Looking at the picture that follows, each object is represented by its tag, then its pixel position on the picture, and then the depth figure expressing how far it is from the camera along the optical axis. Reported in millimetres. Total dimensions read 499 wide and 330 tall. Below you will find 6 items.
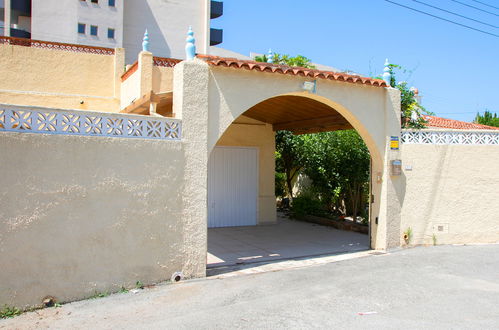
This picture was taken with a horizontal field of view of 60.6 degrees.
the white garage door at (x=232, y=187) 12492
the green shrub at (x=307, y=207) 13992
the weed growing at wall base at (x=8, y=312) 5215
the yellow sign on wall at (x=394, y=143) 9117
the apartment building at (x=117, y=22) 27672
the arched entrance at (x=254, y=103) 6805
